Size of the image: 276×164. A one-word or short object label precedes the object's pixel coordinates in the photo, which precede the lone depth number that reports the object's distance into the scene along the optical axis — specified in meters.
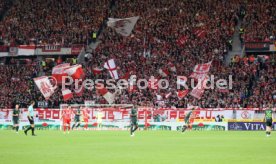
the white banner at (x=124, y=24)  71.94
